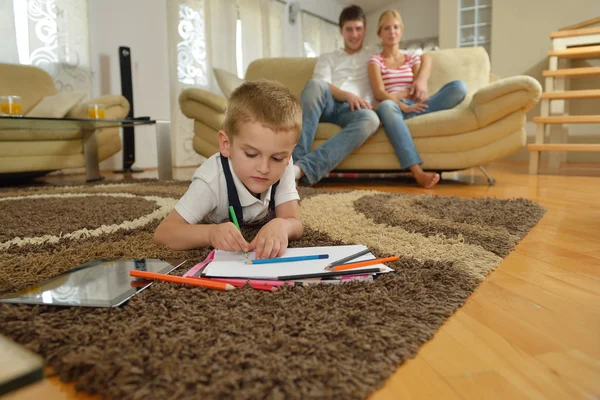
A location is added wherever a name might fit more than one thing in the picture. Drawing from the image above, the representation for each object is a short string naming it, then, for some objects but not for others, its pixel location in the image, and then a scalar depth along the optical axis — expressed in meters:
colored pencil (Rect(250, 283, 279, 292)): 0.66
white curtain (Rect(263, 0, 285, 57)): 4.82
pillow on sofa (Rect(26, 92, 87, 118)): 2.62
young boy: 0.82
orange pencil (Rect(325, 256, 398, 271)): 0.70
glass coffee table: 2.24
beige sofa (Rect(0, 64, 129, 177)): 2.53
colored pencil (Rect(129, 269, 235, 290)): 0.66
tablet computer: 0.60
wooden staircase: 2.88
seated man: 2.21
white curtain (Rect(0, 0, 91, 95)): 2.96
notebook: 0.69
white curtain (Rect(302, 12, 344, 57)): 5.64
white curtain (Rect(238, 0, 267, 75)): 4.56
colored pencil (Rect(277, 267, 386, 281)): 0.68
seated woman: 2.27
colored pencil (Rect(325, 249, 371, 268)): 0.71
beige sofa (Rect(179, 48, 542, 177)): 2.19
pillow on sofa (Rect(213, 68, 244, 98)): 2.73
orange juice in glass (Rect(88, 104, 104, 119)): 2.56
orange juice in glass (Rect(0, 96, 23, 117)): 2.25
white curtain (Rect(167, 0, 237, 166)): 3.93
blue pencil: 0.75
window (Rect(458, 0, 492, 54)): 4.14
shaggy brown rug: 0.42
